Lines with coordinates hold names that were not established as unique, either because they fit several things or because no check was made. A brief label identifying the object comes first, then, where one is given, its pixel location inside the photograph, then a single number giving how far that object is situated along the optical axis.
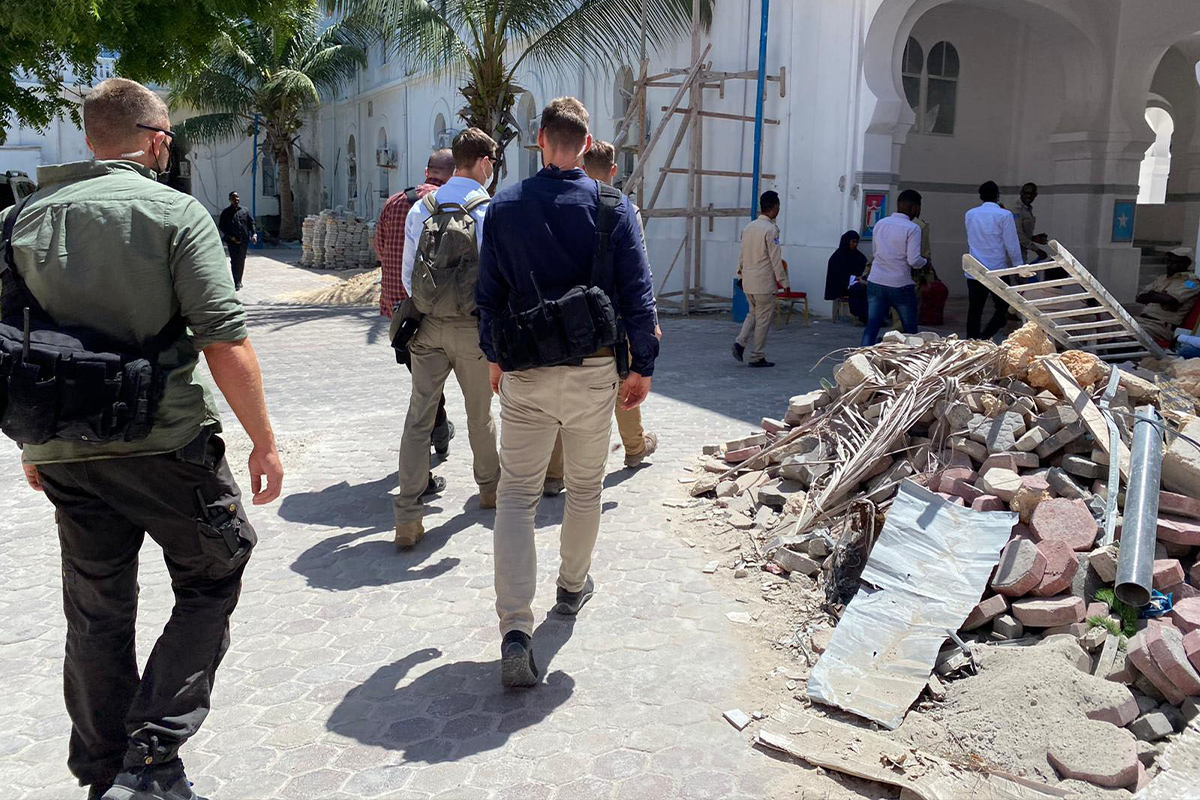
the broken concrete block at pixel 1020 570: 3.97
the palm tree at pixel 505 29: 15.04
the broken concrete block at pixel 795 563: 4.65
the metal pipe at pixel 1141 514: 3.78
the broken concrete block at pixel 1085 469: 4.72
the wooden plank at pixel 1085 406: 4.67
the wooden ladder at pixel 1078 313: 6.13
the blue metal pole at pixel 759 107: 13.98
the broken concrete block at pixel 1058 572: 3.96
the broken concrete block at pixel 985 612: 3.93
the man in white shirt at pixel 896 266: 9.19
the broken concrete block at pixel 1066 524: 4.22
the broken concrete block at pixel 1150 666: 3.37
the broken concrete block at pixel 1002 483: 4.52
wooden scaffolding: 14.22
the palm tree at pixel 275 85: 30.88
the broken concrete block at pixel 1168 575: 3.93
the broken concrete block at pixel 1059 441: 4.89
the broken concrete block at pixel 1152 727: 3.25
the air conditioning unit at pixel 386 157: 32.78
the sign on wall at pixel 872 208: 13.52
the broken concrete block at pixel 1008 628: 3.88
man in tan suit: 9.77
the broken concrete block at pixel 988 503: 4.52
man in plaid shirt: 5.45
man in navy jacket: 3.50
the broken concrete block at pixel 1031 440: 4.92
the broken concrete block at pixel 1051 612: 3.80
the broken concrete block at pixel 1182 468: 4.37
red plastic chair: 13.26
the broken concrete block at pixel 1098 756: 3.01
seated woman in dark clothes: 12.41
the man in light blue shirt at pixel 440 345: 4.80
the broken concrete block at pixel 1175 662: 3.31
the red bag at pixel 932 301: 13.11
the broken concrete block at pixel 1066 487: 4.59
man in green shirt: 2.58
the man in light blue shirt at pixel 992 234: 9.69
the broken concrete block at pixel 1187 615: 3.61
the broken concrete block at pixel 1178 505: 4.24
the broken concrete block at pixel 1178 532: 4.10
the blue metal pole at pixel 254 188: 37.60
